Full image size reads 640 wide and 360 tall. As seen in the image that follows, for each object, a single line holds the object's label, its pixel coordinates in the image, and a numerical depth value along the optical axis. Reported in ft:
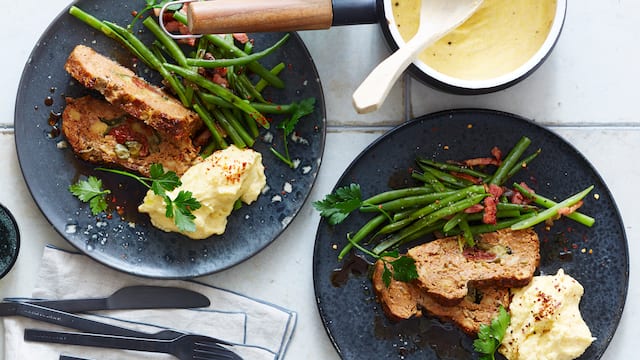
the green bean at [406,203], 8.14
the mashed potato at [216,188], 8.00
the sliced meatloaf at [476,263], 8.06
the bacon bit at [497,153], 8.31
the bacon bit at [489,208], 8.06
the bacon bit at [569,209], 8.20
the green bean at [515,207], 8.14
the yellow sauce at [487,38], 7.95
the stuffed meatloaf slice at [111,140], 8.16
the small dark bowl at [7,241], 8.42
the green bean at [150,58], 8.15
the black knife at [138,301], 8.46
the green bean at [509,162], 8.22
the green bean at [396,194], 8.23
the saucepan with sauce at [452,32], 7.30
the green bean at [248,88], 8.20
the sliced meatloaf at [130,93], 7.86
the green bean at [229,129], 8.25
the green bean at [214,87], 8.05
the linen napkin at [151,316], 8.50
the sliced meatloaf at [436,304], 8.20
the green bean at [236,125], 8.27
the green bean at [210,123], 8.16
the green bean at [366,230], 8.23
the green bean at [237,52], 8.09
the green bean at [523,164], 8.27
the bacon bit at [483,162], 8.31
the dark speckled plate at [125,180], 8.25
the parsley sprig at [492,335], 7.99
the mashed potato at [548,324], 8.00
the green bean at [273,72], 8.25
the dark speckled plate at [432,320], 8.30
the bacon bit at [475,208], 8.06
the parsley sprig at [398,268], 7.90
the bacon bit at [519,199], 8.25
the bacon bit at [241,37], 8.29
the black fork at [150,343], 8.36
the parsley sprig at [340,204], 8.04
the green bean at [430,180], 8.22
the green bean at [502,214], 8.18
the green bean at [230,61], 7.96
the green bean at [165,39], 8.14
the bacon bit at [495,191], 8.11
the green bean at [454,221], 8.08
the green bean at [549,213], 8.14
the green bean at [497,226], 8.20
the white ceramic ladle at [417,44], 6.87
